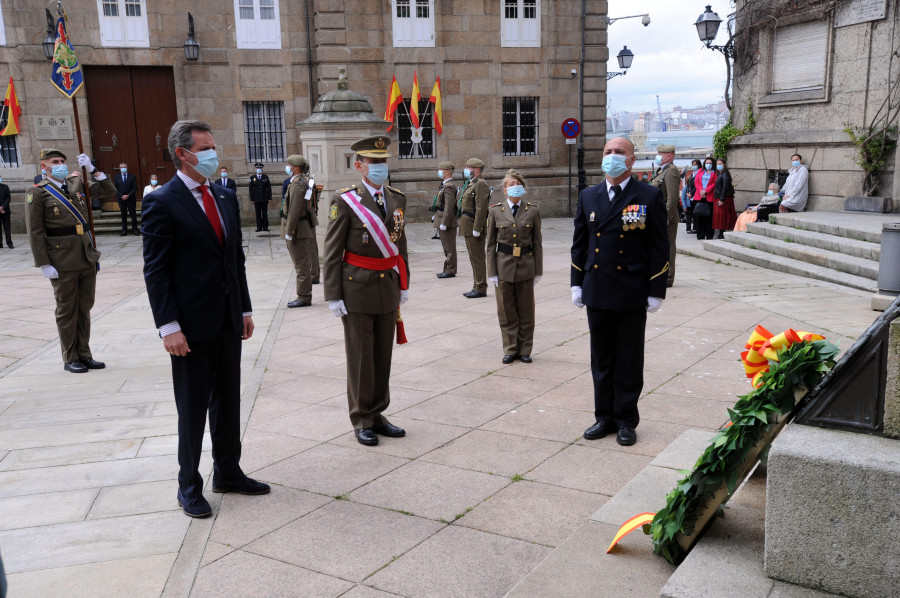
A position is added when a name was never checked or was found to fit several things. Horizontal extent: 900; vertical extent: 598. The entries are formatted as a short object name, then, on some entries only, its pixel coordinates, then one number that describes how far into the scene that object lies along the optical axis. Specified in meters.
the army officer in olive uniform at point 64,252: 7.58
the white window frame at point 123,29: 20.75
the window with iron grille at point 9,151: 20.95
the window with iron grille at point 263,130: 22.05
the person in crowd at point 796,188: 15.76
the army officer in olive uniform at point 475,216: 11.23
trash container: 8.84
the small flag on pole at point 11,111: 20.19
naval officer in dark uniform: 5.18
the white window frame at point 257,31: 21.47
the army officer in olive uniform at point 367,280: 5.37
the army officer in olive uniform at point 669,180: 10.74
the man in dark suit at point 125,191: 20.41
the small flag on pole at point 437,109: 21.91
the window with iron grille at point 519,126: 23.22
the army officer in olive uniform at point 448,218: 12.70
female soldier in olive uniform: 7.58
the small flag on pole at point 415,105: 21.77
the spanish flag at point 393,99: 21.47
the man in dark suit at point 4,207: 18.62
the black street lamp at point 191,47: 20.62
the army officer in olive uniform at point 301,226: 10.79
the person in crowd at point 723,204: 16.66
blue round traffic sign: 22.47
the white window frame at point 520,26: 22.64
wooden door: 21.14
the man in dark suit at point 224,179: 20.33
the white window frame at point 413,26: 21.95
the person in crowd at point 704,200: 16.73
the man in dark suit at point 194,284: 4.20
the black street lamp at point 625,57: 24.58
